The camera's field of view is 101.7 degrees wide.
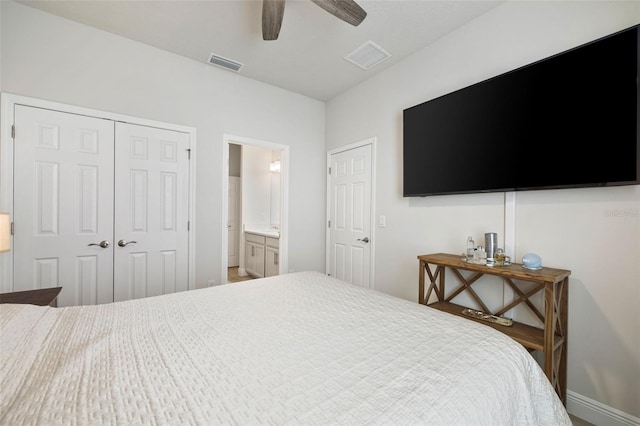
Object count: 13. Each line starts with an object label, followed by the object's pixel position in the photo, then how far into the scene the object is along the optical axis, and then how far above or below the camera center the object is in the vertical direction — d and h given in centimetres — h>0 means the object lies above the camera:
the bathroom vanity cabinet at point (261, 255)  413 -76
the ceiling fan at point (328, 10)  168 +135
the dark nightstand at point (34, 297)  156 -56
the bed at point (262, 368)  67 -51
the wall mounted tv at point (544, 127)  144 +60
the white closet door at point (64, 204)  212 +4
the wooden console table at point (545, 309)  151 -64
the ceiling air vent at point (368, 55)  260 +165
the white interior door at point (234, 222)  560 -25
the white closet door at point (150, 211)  250 -2
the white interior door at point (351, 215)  325 -3
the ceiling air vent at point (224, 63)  280 +165
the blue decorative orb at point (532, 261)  168 -31
